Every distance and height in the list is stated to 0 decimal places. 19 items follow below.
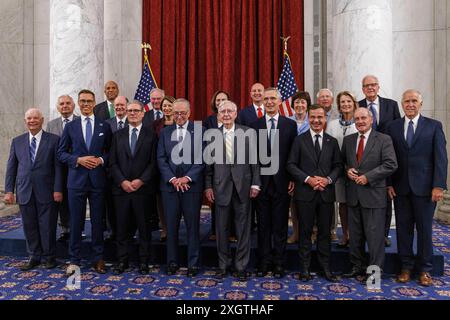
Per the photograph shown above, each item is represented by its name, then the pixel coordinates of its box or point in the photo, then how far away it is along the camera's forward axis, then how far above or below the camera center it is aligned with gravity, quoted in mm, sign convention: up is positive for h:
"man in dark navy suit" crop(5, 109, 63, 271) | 4582 -229
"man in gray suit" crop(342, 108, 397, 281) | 3992 -221
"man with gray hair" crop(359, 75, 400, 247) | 4527 +659
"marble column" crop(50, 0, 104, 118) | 6234 +1820
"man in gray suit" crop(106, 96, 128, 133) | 4942 +614
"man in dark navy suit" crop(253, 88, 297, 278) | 4262 -294
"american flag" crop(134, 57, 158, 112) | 7012 +1394
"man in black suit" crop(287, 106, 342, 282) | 4109 -162
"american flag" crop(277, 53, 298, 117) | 6641 +1337
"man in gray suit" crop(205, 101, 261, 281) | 4195 -216
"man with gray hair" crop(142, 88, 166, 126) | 5449 +794
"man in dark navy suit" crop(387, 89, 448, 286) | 3988 -157
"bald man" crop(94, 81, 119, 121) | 5672 +856
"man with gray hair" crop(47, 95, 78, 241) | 4992 +499
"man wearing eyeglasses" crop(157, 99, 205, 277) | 4336 -229
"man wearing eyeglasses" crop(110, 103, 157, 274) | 4383 -165
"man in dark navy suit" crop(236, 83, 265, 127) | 4953 +685
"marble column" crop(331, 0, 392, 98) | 5691 +1740
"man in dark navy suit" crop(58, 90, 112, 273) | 4414 -79
